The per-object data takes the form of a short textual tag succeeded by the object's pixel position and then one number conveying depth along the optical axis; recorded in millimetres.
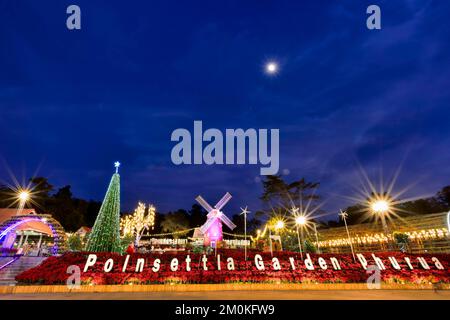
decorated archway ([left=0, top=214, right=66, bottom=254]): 13719
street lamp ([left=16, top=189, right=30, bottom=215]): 17622
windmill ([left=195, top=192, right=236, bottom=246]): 21484
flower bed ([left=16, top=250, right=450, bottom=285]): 8820
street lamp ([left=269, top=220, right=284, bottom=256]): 19062
